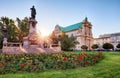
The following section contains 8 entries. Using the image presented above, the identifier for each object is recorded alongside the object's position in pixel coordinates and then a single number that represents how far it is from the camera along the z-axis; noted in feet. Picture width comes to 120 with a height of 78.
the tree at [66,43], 73.50
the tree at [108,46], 84.28
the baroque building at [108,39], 136.94
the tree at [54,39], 84.85
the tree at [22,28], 82.20
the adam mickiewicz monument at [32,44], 40.35
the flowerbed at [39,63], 13.55
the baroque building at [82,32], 127.04
